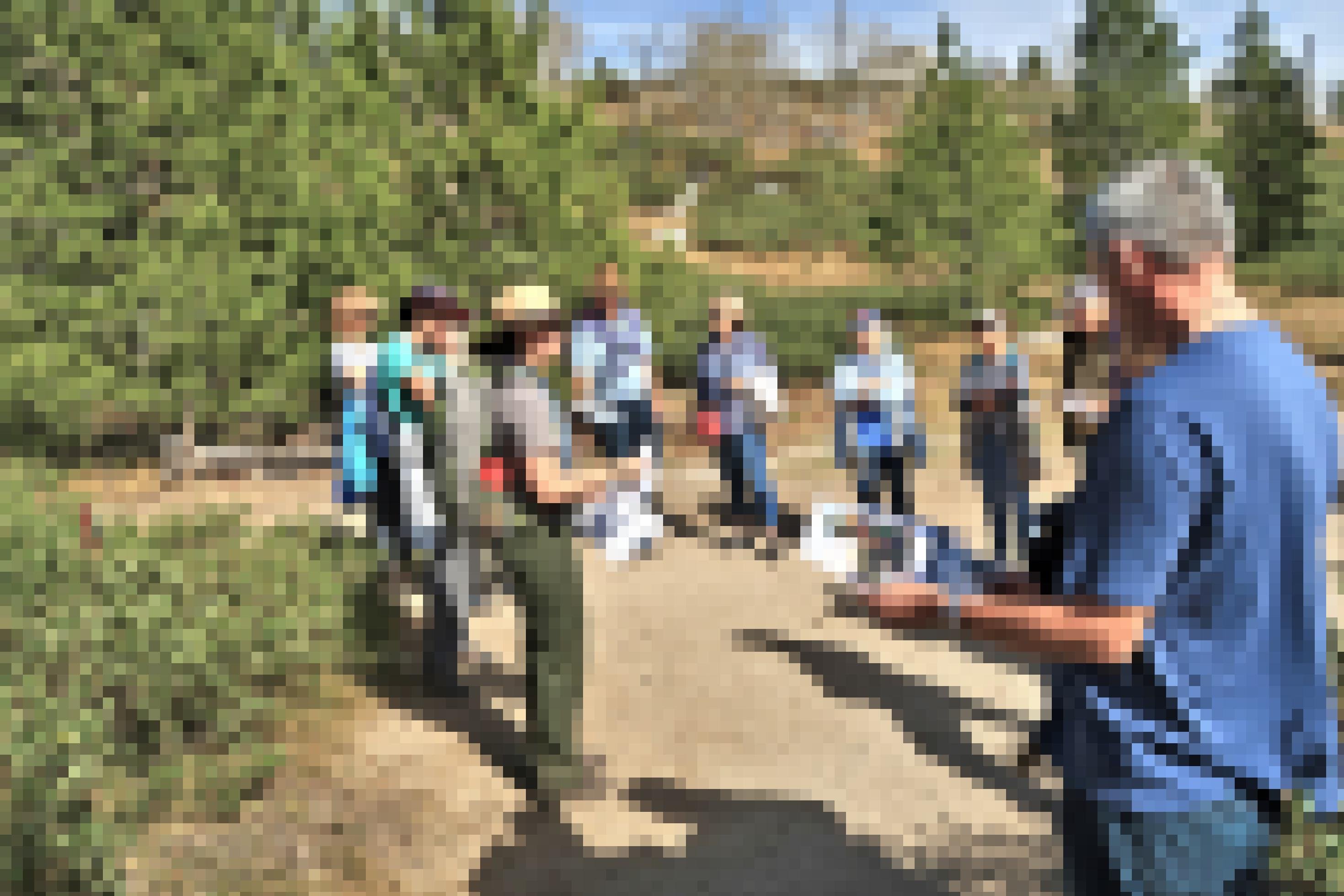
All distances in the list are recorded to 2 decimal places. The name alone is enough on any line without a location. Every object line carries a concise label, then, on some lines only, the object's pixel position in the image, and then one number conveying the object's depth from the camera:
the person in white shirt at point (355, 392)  5.62
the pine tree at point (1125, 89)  26.59
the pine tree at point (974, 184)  23.86
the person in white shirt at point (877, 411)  8.17
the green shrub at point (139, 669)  3.84
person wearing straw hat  4.09
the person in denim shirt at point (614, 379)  8.47
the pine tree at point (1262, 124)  31.95
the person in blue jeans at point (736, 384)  8.70
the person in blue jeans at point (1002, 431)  6.92
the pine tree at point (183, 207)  9.91
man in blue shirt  1.68
